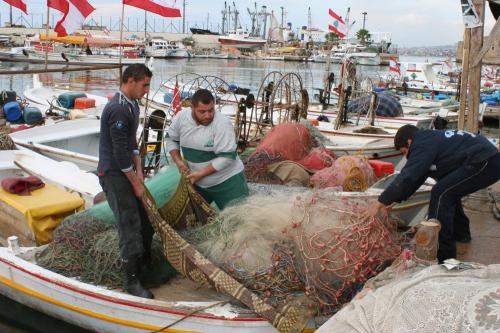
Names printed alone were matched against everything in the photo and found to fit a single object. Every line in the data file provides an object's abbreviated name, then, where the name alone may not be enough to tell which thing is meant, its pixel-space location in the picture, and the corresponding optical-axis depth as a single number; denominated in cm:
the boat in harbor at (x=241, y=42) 8731
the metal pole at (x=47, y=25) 983
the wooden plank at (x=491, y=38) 627
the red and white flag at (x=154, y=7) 914
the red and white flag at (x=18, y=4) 1218
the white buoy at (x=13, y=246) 488
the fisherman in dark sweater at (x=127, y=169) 379
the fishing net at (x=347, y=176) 623
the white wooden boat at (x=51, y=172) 658
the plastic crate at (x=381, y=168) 689
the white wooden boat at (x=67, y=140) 852
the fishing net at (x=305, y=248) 390
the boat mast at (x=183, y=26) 11150
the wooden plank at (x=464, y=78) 737
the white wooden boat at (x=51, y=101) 1200
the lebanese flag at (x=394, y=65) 2689
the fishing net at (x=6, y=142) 793
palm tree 8646
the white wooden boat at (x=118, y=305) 398
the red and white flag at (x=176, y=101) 814
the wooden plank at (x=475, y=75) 670
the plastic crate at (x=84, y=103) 1247
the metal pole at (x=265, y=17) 10693
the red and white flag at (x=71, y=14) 1048
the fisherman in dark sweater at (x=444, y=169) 414
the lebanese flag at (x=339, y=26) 2047
